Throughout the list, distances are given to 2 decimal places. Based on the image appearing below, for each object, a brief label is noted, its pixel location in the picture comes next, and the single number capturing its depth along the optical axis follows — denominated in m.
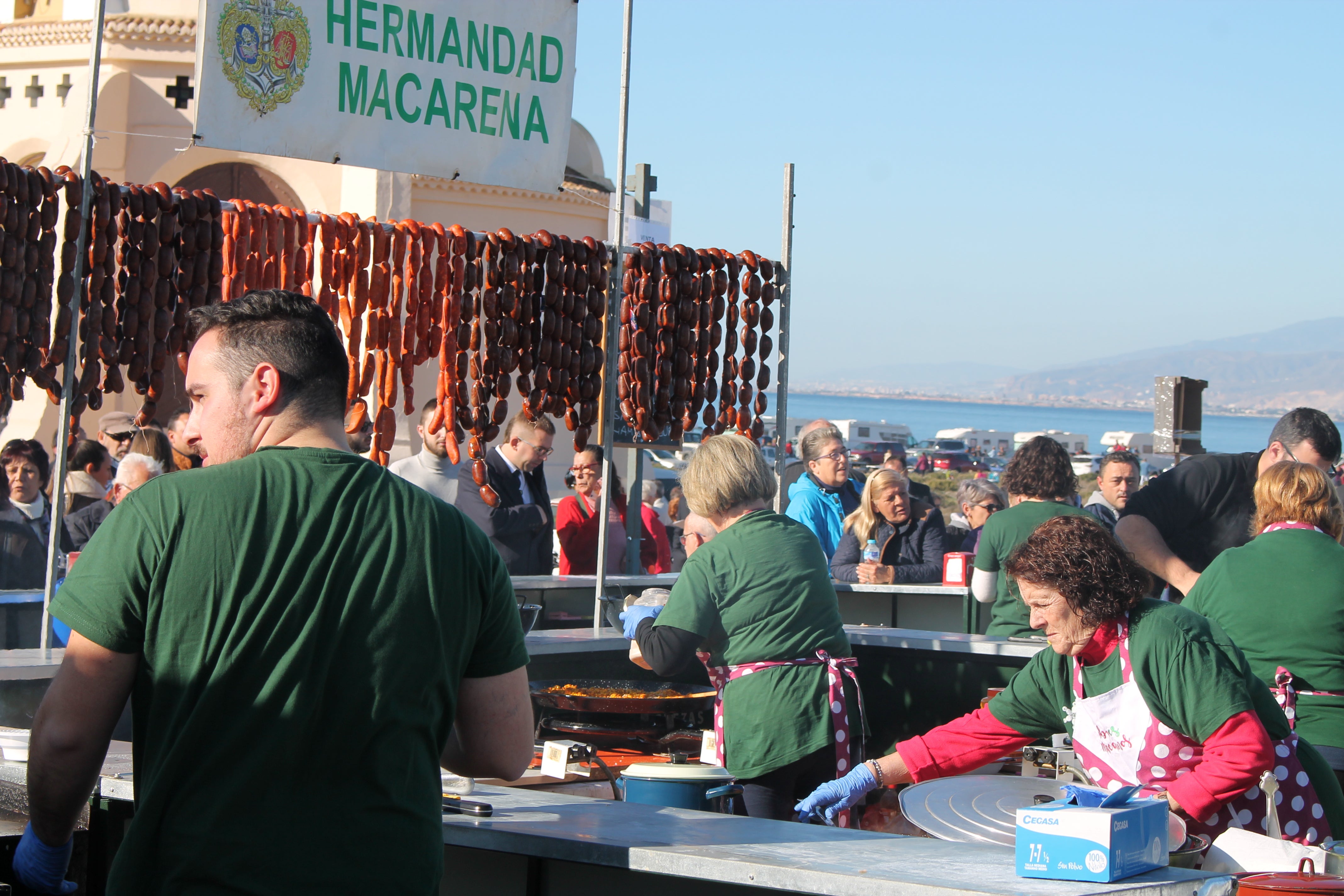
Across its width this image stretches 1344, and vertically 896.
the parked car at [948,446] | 57.16
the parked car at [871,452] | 44.94
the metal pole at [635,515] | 8.13
